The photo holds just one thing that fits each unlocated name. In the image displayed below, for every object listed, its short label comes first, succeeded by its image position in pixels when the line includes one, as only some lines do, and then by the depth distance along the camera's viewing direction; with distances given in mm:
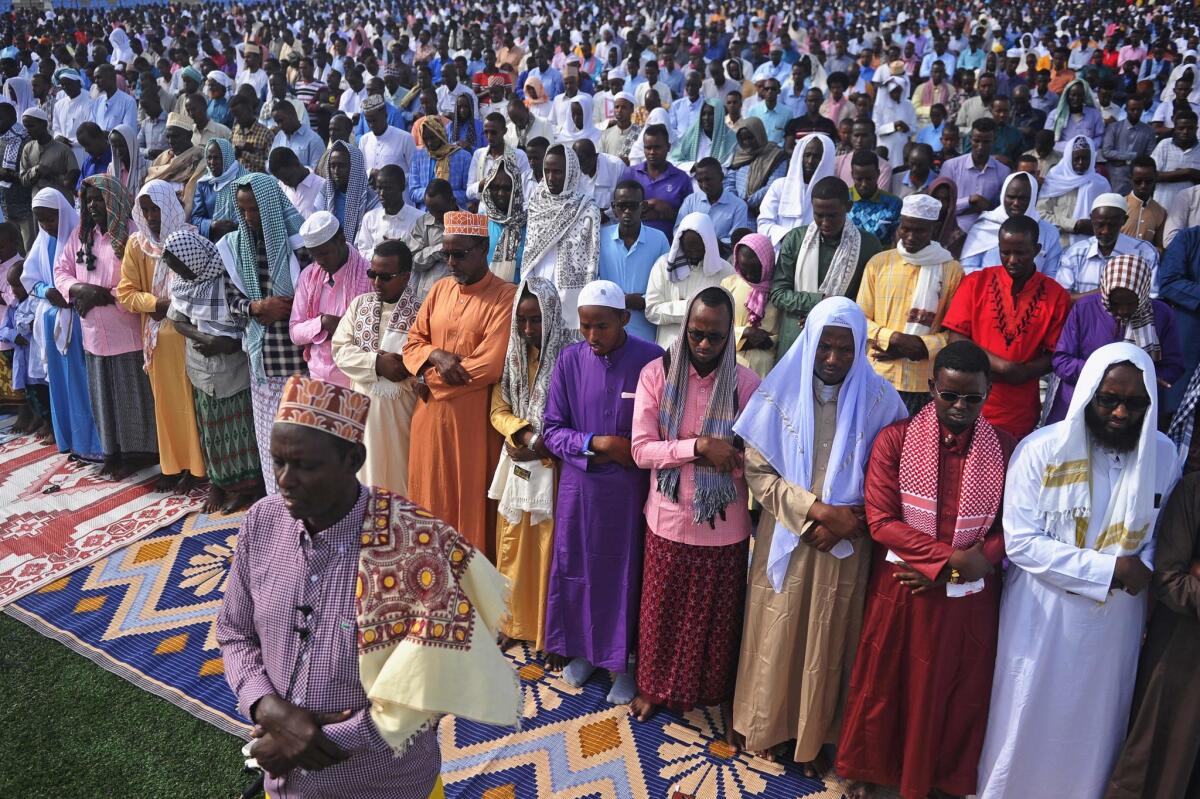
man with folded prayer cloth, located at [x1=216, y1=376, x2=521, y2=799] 1961
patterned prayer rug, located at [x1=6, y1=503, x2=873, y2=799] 3488
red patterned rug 5066
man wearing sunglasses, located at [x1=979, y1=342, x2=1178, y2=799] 2807
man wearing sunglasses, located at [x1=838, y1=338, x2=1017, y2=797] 2979
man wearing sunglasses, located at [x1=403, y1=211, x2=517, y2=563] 4172
